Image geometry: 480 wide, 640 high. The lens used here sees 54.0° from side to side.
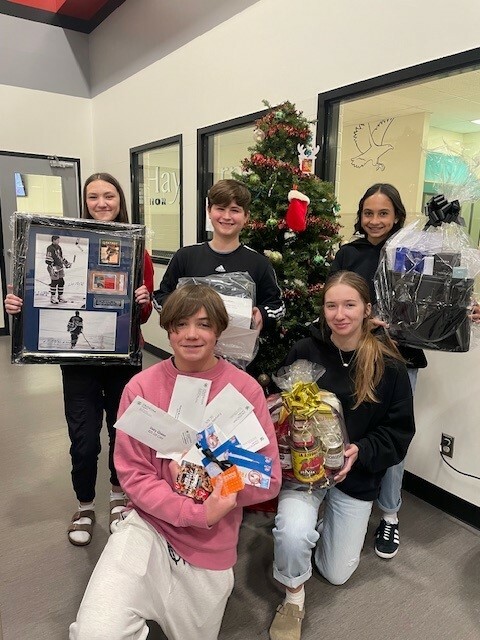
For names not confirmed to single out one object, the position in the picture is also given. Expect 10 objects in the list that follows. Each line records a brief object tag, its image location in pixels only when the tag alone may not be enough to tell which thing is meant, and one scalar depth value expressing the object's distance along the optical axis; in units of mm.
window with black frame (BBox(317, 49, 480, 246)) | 2041
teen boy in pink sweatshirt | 1350
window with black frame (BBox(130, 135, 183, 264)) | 4621
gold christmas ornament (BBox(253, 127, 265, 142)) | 2479
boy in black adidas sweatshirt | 2012
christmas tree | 2400
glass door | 5680
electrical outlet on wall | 2428
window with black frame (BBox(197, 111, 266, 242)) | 3764
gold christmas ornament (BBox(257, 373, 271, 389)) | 2387
